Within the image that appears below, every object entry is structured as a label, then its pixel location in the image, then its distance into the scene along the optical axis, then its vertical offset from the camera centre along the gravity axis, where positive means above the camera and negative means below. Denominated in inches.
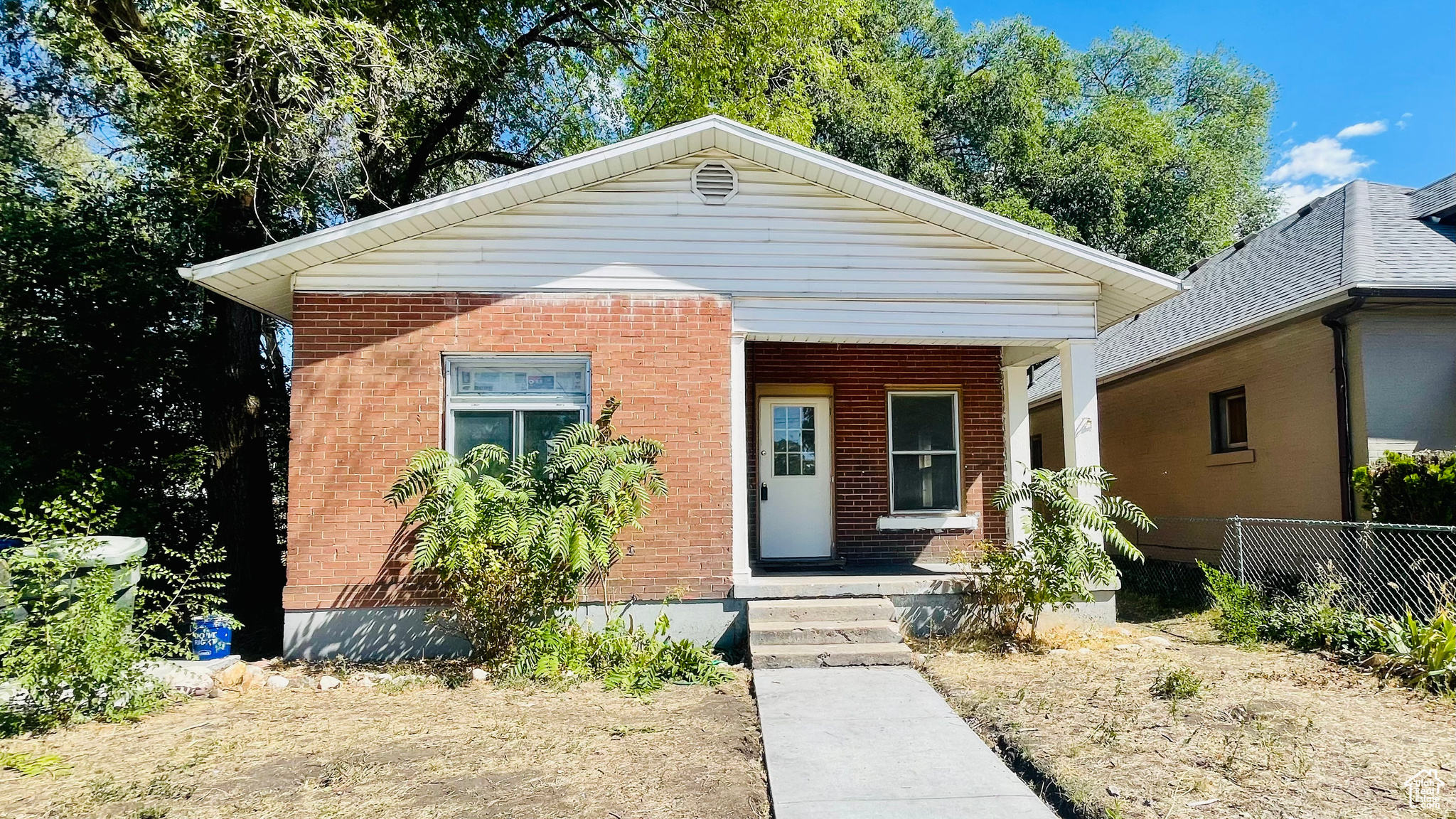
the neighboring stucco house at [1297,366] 348.5 +43.0
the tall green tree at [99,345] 375.6 +59.6
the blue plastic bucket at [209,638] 297.3 -60.7
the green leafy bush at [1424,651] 235.9 -59.2
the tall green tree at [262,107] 335.9 +165.9
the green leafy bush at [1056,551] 292.0 -33.7
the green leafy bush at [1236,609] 308.0 -60.1
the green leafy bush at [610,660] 263.7 -64.4
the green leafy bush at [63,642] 221.8 -46.5
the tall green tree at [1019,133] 805.9 +332.6
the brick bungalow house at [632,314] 295.6 +56.1
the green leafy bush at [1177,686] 230.4 -65.2
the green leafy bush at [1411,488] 302.2 -13.8
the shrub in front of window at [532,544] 264.8 -25.6
